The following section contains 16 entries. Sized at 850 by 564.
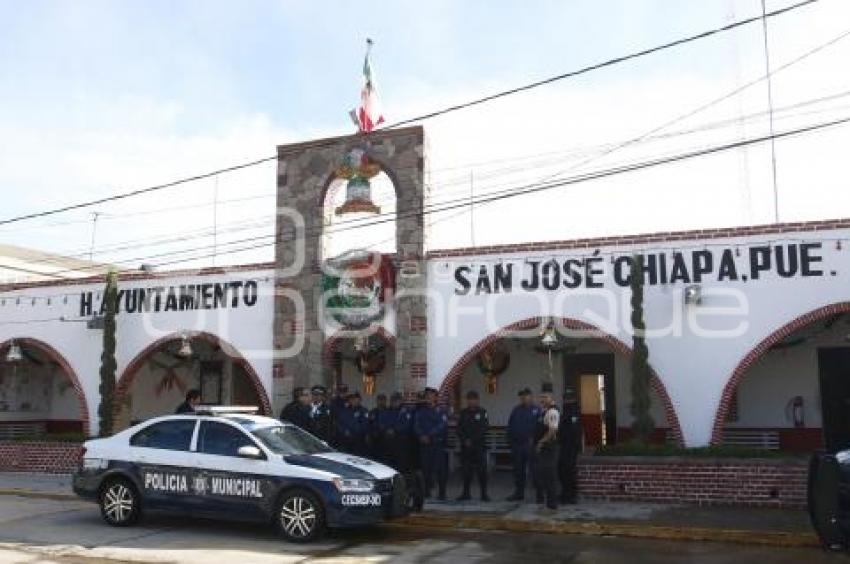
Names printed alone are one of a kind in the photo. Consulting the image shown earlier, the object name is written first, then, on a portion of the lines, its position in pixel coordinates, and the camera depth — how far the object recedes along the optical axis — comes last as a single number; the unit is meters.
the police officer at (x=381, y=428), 13.63
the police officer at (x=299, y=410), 14.01
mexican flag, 16.95
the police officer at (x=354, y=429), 13.98
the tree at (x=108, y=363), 18.28
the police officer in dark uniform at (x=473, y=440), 13.41
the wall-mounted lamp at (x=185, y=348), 17.98
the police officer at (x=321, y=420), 14.08
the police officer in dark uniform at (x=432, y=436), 13.45
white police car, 10.20
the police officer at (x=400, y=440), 13.51
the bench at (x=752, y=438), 16.73
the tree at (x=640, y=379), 14.13
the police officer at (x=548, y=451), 12.36
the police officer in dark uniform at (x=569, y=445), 13.09
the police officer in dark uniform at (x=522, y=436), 13.06
